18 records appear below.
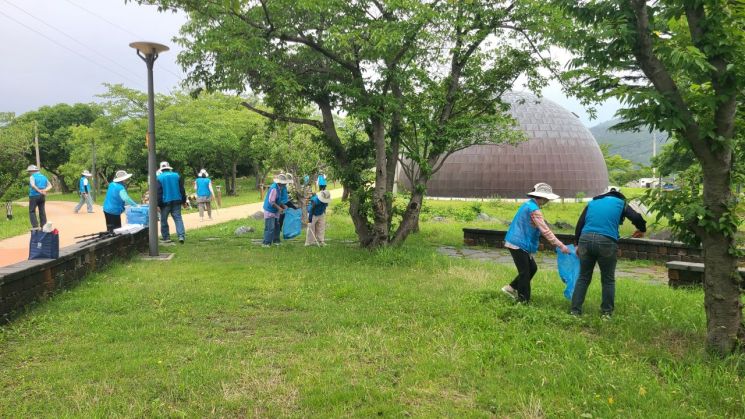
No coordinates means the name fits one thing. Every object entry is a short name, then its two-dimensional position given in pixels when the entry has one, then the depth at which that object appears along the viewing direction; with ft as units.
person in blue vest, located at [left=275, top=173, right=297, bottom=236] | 37.81
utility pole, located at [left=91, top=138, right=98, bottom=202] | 104.14
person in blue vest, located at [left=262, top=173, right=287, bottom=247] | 36.37
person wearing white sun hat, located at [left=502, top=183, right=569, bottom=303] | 19.85
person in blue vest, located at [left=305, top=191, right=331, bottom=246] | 36.11
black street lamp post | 31.50
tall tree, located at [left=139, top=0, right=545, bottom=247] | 28.17
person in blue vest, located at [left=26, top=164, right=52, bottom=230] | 42.39
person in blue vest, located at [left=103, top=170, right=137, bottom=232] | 33.09
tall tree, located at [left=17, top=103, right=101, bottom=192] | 145.18
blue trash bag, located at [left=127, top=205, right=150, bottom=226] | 37.06
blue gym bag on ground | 20.66
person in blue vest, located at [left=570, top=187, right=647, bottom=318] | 18.03
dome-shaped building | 101.19
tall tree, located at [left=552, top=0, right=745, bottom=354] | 13.00
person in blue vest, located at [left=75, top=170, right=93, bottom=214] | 67.72
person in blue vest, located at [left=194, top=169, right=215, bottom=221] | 56.54
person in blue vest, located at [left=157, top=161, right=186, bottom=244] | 36.94
